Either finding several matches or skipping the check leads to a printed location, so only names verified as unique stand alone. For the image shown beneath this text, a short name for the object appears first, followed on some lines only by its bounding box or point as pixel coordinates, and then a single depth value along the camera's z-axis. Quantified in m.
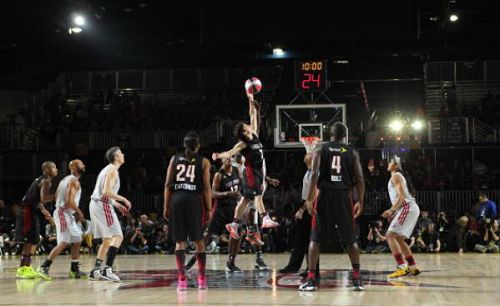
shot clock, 20.58
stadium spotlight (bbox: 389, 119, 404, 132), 25.76
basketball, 11.73
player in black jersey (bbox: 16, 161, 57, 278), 11.66
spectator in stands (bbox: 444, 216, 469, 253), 19.65
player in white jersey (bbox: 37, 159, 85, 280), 11.33
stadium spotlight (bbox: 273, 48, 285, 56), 28.80
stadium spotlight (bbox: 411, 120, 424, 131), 25.83
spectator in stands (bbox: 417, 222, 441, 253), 19.77
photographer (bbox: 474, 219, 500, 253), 19.41
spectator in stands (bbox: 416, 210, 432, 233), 19.92
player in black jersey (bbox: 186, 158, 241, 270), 12.52
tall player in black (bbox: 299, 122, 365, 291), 8.74
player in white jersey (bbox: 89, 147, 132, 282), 10.60
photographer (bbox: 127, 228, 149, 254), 20.61
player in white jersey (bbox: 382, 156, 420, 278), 11.02
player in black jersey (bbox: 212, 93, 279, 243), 11.06
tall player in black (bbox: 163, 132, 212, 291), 9.10
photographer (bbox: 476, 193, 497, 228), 20.45
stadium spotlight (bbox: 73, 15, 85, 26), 22.33
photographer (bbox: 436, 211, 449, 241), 20.14
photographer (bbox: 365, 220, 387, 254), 19.72
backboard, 20.02
